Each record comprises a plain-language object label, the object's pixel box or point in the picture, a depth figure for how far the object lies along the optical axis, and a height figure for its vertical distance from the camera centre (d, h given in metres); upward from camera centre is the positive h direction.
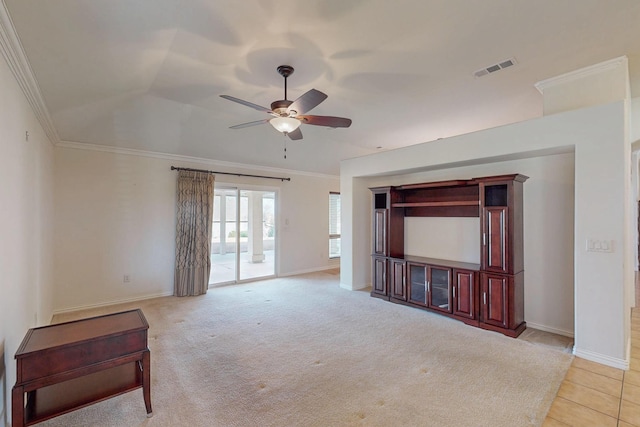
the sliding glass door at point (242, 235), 6.01 -0.42
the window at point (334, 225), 7.87 -0.23
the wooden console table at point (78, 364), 1.70 -0.96
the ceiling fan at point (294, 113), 2.34 +0.93
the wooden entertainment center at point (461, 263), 3.50 -0.62
